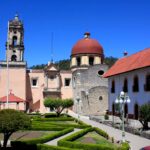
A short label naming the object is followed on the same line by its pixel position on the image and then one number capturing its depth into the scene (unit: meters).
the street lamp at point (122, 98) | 15.96
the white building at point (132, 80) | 23.12
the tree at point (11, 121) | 11.26
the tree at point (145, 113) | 18.29
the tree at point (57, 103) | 31.98
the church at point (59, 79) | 34.61
